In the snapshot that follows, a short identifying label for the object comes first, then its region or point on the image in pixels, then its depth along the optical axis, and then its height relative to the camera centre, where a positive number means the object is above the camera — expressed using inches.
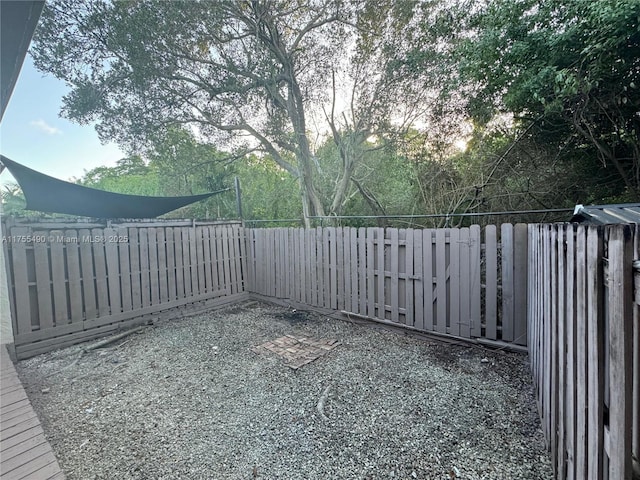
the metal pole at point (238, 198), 232.6 +24.6
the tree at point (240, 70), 203.0 +136.5
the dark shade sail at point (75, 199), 133.7 +18.8
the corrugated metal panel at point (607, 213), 70.6 +0.9
